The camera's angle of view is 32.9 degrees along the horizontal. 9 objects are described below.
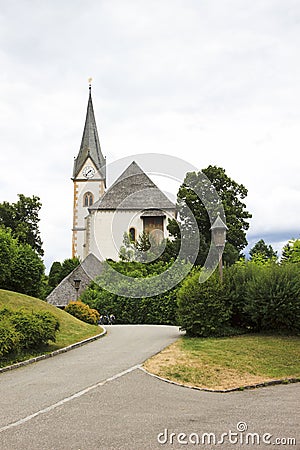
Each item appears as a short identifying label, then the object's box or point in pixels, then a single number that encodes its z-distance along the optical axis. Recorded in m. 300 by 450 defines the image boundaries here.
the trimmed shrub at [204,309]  18.03
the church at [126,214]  52.62
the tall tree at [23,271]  25.66
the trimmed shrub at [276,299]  17.41
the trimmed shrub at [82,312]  25.84
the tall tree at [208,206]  39.84
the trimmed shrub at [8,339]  13.23
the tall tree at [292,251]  32.78
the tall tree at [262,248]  65.25
